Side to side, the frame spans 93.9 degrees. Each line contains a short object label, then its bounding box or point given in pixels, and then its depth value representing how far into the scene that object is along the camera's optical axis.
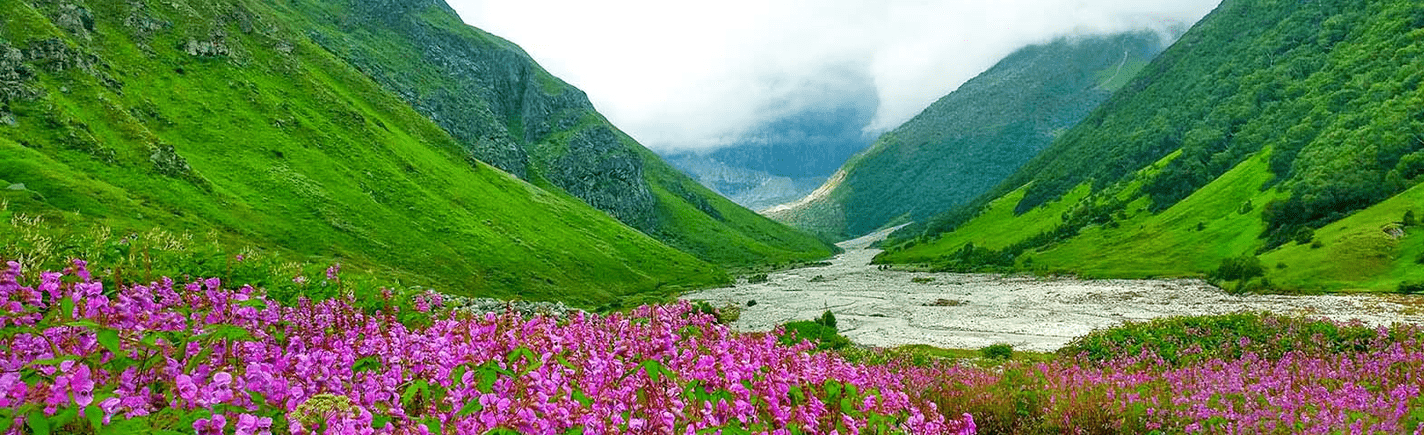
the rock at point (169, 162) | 79.56
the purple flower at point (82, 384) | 3.21
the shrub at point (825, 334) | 32.00
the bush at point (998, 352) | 37.90
